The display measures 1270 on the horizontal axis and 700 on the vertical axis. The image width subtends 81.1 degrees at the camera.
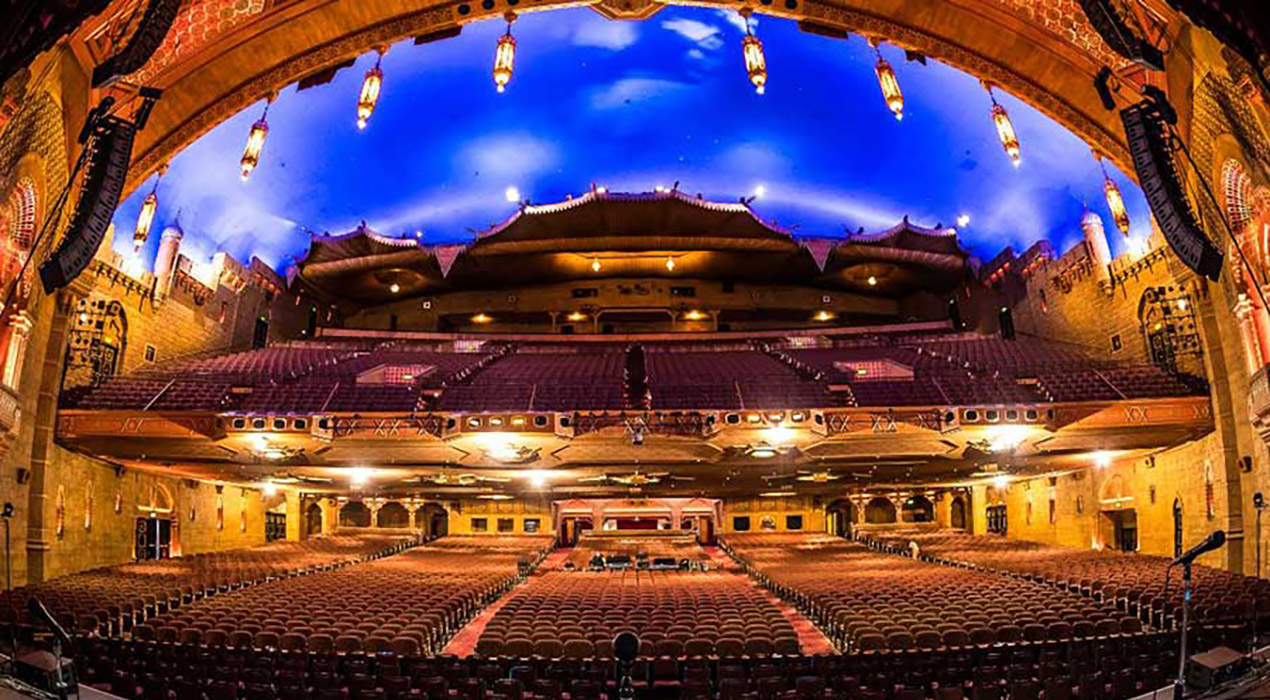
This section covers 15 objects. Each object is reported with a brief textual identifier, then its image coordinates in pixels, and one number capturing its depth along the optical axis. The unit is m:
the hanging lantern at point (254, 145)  14.89
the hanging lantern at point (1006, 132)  14.21
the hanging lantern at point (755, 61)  12.88
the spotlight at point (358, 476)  23.42
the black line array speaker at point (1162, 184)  10.34
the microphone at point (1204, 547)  5.51
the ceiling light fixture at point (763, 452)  18.81
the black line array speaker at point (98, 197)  10.38
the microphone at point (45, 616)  5.27
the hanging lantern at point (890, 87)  13.12
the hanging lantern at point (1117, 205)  17.69
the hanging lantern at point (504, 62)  13.21
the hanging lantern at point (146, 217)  18.84
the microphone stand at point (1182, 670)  5.72
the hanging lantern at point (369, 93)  13.45
